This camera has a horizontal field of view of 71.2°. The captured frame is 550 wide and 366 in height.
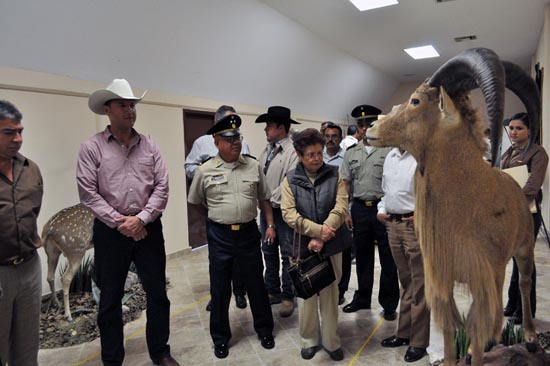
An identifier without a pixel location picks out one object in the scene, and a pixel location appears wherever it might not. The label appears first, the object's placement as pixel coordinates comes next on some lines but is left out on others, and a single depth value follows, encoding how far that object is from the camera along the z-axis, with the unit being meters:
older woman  2.50
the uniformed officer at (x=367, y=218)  3.10
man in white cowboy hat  2.31
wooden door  5.64
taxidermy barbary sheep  1.38
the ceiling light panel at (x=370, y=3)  5.19
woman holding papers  2.45
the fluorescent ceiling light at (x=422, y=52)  7.90
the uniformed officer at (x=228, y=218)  2.68
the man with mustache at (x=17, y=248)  1.86
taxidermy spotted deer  3.29
